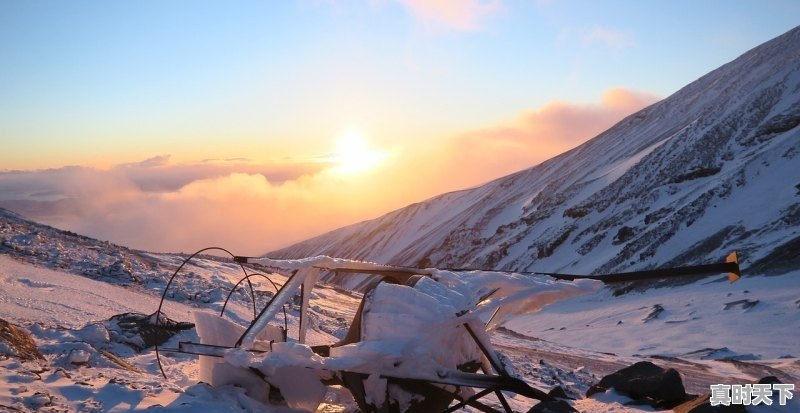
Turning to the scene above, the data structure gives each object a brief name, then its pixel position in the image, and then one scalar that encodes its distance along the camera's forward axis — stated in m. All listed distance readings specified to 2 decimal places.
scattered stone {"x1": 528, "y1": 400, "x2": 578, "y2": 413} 8.88
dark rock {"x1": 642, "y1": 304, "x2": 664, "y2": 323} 34.62
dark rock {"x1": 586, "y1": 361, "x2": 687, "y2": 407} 10.77
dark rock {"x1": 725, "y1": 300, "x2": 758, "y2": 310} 32.05
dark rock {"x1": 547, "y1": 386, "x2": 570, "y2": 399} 11.96
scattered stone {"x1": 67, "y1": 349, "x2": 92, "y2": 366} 8.15
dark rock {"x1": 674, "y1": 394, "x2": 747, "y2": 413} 8.34
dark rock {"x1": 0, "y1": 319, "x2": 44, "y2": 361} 7.63
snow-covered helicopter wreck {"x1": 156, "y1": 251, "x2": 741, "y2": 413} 7.15
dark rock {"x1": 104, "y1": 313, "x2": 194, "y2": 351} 10.64
